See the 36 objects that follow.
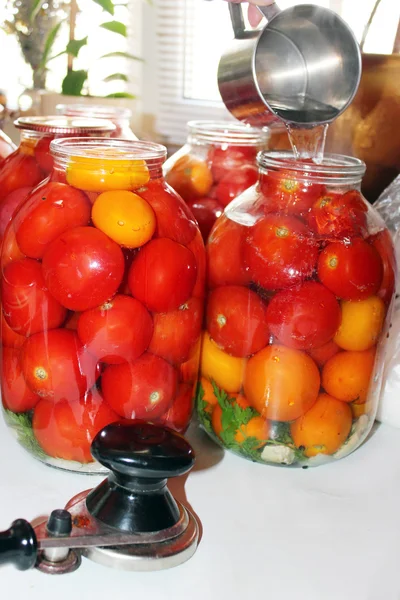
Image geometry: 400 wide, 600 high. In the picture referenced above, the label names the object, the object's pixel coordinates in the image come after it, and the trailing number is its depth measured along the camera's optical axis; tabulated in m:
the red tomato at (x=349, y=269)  0.64
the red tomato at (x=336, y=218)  0.65
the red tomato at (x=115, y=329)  0.60
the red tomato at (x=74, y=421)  0.63
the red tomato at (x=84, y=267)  0.58
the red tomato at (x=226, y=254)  0.68
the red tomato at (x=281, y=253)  0.64
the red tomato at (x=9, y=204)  0.76
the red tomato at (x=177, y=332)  0.63
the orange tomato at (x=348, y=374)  0.67
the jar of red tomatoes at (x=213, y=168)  0.84
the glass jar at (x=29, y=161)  0.77
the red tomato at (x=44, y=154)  0.77
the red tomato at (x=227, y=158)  0.86
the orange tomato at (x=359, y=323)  0.67
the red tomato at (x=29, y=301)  0.61
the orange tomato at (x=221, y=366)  0.69
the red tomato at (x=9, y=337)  0.65
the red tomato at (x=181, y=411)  0.67
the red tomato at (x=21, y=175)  0.78
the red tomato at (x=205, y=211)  0.83
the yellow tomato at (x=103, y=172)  0.61
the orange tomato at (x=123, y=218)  0.59
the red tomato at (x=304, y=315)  0.64
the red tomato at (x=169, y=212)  0.63
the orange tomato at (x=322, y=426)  0.67
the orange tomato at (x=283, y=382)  0.66
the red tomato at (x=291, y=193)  0.66
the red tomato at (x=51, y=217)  0.61
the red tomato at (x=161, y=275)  0.60
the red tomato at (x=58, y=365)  0.61
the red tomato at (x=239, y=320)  0.67
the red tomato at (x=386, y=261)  0.68
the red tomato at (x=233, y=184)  0.84
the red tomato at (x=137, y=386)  0.62
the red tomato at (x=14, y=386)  0.65
